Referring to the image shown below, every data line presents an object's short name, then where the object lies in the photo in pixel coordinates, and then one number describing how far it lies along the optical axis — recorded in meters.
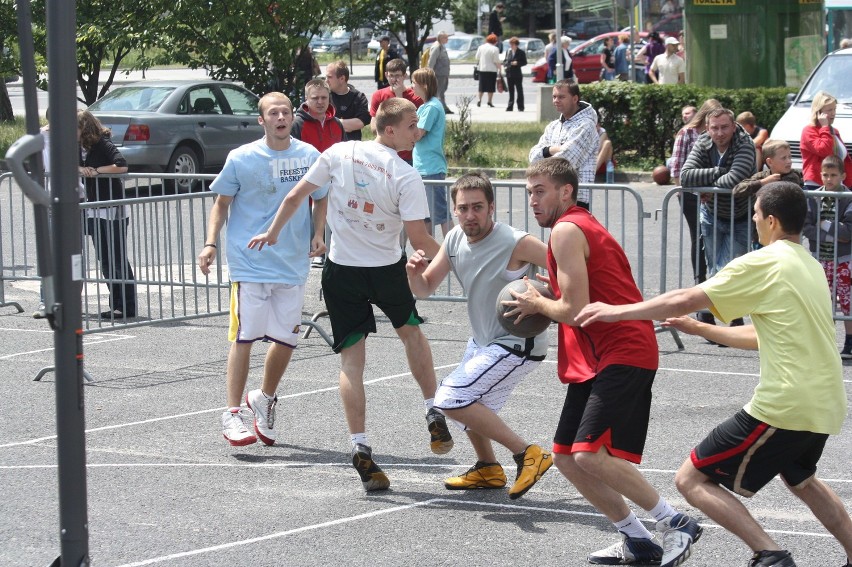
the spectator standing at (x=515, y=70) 32.44
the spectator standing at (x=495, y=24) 42.25
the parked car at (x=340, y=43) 53.99
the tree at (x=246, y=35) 22.53
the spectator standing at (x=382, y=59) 28.59
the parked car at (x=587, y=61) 41.91
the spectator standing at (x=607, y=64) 37.91
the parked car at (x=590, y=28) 53.94
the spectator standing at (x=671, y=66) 28.62
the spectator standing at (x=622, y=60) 35.28
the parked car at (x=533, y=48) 53.53
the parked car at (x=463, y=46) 56.37
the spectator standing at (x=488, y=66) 33.53
